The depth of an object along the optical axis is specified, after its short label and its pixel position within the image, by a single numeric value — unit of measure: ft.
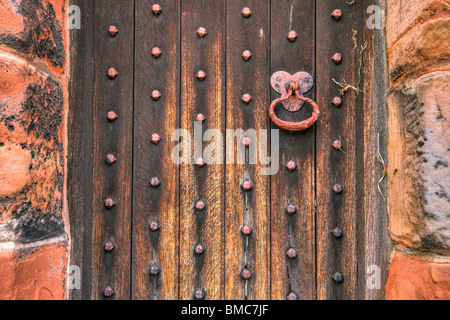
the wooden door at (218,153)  3.52
